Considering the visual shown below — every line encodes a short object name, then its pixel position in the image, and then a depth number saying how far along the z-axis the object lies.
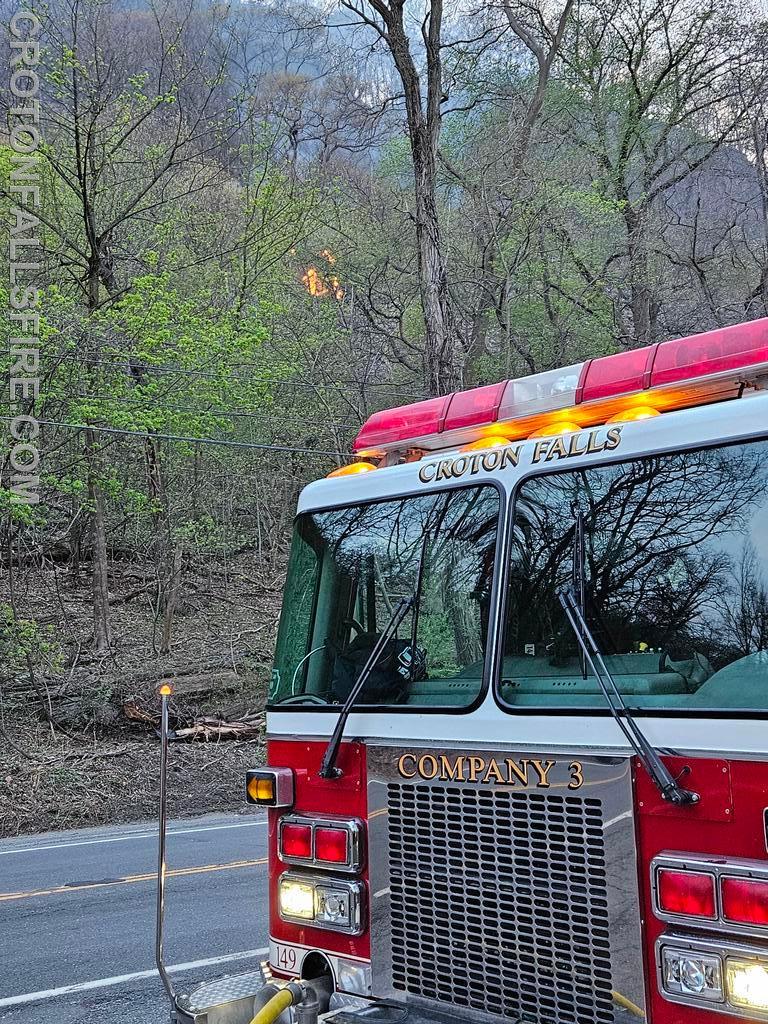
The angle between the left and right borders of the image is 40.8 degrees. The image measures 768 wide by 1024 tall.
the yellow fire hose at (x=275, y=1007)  3.70
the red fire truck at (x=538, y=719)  3.04
